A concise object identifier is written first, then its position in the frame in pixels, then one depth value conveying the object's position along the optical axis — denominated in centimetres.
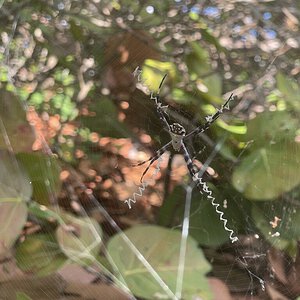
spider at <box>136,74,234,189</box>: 30
